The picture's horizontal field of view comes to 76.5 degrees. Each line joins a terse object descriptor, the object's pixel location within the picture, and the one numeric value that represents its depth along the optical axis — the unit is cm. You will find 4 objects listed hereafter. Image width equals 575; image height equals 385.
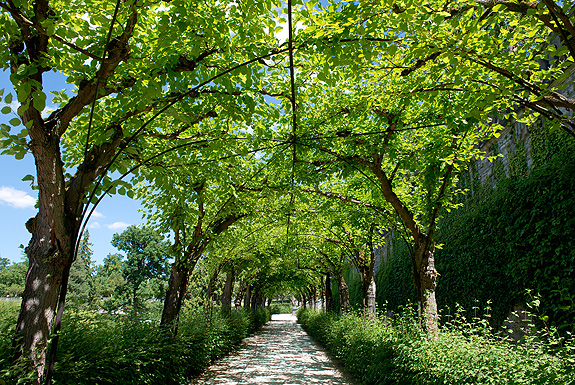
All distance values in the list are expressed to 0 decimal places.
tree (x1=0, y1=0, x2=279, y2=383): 281
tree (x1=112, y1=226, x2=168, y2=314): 5266
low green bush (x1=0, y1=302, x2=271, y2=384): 353
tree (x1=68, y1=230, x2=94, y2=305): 5416
